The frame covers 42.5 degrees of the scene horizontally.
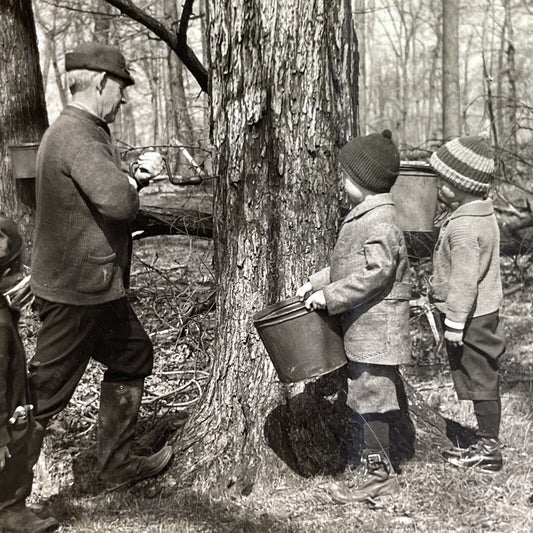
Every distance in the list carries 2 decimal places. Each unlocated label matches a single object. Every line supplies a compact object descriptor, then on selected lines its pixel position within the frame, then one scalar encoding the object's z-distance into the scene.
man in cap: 2.94
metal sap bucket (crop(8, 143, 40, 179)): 6.09
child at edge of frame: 2.75
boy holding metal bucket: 2.97
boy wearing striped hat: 3.29
